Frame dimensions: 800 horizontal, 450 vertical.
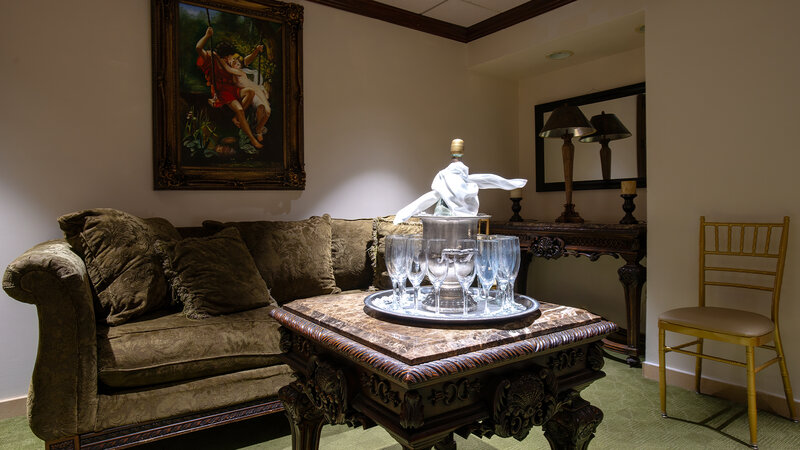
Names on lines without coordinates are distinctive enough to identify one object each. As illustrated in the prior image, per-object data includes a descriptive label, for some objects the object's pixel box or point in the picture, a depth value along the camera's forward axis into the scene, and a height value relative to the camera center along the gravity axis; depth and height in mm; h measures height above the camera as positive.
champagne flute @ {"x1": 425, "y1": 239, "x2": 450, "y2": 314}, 1470 -110
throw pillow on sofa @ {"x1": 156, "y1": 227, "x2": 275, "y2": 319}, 2381 -256
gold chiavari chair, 2172 -337
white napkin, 1616 +110
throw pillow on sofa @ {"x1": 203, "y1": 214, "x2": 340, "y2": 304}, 2914 -194
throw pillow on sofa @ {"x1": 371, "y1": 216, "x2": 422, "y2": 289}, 3150 -94
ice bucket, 1532 -41
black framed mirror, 3721 +539
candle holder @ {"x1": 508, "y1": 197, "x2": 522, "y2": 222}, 4211 +106
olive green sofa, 1781 -533
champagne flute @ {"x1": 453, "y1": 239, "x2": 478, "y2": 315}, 1481 -118
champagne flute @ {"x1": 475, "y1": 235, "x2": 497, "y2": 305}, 1492 -119
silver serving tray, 1356 -261
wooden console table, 3086 -175
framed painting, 2951 +805
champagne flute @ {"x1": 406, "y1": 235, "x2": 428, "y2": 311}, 1505 -113
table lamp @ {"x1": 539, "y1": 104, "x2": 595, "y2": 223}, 3561 +654
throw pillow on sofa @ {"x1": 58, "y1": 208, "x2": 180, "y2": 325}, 2258 -163
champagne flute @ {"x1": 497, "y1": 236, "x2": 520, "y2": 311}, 1493 -124
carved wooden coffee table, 1113 -374
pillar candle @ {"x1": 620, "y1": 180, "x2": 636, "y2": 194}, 3279 +209
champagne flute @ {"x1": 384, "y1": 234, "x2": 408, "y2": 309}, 1521 -107
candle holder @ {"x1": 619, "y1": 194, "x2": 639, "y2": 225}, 3287 +72
